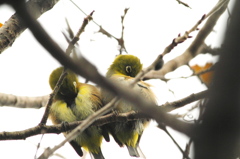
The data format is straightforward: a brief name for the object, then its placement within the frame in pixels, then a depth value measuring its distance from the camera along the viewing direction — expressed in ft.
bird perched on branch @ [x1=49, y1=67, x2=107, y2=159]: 24.64
